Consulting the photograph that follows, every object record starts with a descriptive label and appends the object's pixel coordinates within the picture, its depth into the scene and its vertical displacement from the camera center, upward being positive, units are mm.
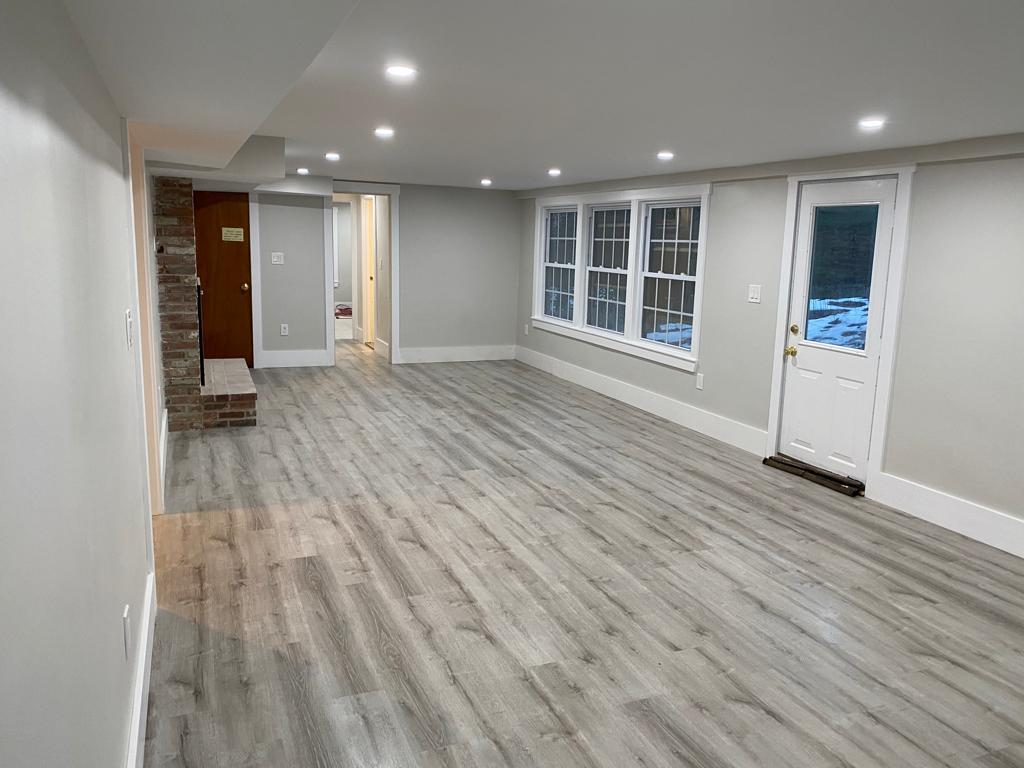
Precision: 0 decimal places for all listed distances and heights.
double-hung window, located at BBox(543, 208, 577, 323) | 8781 +65
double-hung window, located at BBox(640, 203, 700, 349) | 6719 -16
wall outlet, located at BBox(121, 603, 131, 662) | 1982 -1000
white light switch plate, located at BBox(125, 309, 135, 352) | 2781 -275
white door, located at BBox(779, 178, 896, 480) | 4855 -299
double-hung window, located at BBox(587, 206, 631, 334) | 7754 +37
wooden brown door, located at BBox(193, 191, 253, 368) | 8180 -118
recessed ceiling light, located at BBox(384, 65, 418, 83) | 2938 +768
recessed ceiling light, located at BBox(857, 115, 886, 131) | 3603 +766
